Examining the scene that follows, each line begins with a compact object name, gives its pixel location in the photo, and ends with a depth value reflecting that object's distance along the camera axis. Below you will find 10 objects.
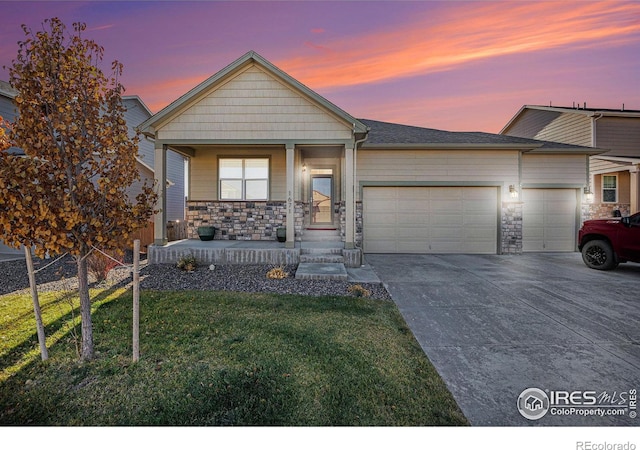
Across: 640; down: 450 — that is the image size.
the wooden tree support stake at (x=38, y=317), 2.89
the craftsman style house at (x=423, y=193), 10.21
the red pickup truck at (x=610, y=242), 6.86
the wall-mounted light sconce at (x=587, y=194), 10.45
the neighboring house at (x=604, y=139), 11.58
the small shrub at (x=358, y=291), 5.26
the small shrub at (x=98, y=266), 6.11
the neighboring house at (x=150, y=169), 13.70
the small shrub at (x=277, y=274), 6.32
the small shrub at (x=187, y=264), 7.08
